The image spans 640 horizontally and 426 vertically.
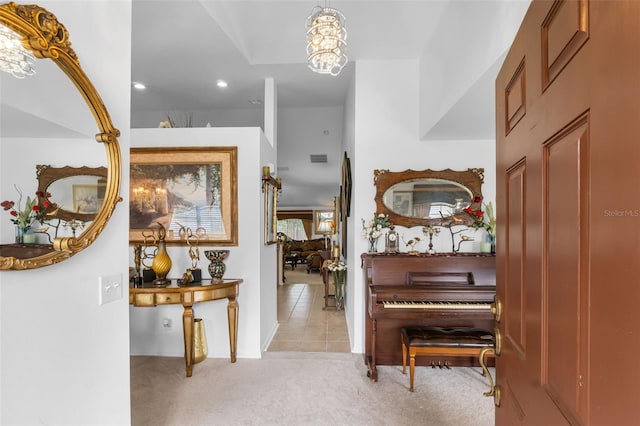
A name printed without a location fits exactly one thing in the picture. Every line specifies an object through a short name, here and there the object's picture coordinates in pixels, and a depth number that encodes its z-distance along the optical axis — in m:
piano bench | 2.47
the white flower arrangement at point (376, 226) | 3.14
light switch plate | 1.26
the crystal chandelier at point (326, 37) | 1.90
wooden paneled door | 0.48
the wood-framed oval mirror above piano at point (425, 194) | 3.23
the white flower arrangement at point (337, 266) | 4.33
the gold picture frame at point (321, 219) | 12.73
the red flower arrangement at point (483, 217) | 3.09
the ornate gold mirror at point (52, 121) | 0.90
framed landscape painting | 3.18
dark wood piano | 2.68
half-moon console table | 2.69
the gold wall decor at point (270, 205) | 3.43
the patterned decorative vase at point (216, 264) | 3.03
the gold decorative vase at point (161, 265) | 2.89
